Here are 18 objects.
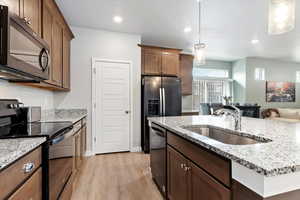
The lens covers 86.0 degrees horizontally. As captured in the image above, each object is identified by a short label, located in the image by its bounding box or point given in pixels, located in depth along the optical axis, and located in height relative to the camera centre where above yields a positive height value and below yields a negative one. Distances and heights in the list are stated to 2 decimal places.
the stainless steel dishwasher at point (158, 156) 1.86 -0.71
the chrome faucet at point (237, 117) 1.50 -0.15
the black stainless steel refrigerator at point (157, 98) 3.71 +0.05
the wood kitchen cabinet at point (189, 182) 0.96 -0.61
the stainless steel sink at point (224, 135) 1.27 -0.33
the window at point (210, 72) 6.15 +1.11
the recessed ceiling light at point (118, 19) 3.05 +1.57
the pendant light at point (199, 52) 2.55 +0.77
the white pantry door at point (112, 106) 3.54 -0.14
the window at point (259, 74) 6.18 +1.03
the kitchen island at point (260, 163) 0.66 -0.28
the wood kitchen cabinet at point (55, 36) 1.92 +0.90
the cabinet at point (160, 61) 4.05 +1.02
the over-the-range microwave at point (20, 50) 0.99 +0.39
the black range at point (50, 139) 1.19 -0.35
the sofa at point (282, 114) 5.82 -0.49
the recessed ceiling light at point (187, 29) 3.57 +1.61
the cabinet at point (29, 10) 1.37 +0.87
